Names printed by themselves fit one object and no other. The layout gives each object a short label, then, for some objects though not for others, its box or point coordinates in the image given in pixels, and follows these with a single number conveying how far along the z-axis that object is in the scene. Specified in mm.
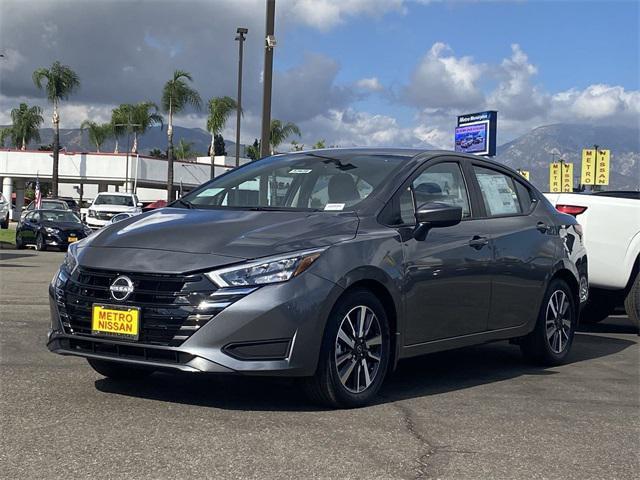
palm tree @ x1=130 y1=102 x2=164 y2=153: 76000
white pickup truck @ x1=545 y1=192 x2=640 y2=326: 9125
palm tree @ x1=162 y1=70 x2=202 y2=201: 55500
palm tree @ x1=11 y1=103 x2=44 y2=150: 82188
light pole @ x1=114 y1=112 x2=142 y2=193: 67938
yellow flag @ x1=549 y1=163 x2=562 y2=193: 81406
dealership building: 69375
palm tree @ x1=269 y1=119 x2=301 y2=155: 68438
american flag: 35006
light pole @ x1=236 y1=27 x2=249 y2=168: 39484
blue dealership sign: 27312
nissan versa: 4762
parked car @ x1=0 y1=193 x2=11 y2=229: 29062
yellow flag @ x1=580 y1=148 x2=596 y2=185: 69938
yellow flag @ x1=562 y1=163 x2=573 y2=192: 80862
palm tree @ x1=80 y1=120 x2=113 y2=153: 84612
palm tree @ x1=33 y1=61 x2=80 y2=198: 55906
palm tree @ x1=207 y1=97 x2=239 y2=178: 57188
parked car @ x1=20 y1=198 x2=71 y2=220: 35244
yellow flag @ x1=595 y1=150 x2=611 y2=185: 69375
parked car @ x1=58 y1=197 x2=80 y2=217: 55844
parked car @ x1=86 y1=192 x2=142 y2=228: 33406
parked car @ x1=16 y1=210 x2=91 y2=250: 24641
